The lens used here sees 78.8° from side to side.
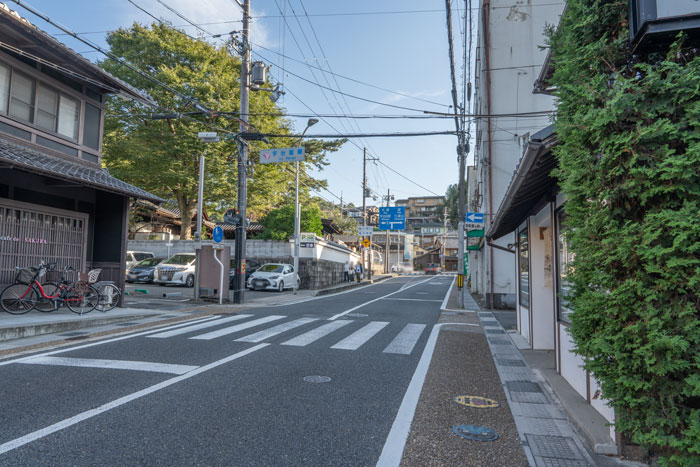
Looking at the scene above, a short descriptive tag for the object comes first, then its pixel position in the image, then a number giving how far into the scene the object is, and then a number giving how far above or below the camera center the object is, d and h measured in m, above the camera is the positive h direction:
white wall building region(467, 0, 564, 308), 17.81 +7.78
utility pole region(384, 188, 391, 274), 54.21 +2.47
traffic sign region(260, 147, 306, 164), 16.17 +4.04
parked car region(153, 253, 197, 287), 22.09 -0.78
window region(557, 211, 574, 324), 5.72 +0.03
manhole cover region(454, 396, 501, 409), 4.82 -1.61
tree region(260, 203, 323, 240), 29.45 +2.72
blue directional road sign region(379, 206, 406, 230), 35.02 +3.66
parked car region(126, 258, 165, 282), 22.56 -0.81
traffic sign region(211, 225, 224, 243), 14.94 +0.87
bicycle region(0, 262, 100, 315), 9.66 -0.89
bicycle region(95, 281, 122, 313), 10.87 -0.96
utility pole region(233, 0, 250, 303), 15.71 +3.68
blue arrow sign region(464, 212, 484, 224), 18.84 +1.99
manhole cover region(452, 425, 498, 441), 3.87 -1.58
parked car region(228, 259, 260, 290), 24.40 -0.39
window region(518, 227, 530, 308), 8.83 -0.10
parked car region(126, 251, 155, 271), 25.91 +0.12
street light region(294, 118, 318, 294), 20.61 +1.60
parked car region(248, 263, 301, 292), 22.27 -0.96
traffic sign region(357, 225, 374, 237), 34.12 +2.42
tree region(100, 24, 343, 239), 23.77 +8.09
